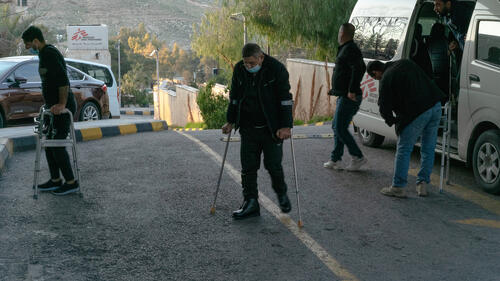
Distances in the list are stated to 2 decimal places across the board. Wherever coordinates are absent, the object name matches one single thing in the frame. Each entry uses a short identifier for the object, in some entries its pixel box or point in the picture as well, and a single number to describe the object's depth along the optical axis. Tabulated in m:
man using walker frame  7.14
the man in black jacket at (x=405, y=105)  7.09
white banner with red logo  96.06
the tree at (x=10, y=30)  35.46
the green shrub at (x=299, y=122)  24.57
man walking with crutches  6.12
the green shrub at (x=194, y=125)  37.23
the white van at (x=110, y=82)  20.11
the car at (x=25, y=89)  13.39
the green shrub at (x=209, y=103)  30.92
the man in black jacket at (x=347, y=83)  8.38
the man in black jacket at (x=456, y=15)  8.04
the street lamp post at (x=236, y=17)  36.23
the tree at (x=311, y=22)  24.39
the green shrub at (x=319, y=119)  22.08
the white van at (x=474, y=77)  7.32
